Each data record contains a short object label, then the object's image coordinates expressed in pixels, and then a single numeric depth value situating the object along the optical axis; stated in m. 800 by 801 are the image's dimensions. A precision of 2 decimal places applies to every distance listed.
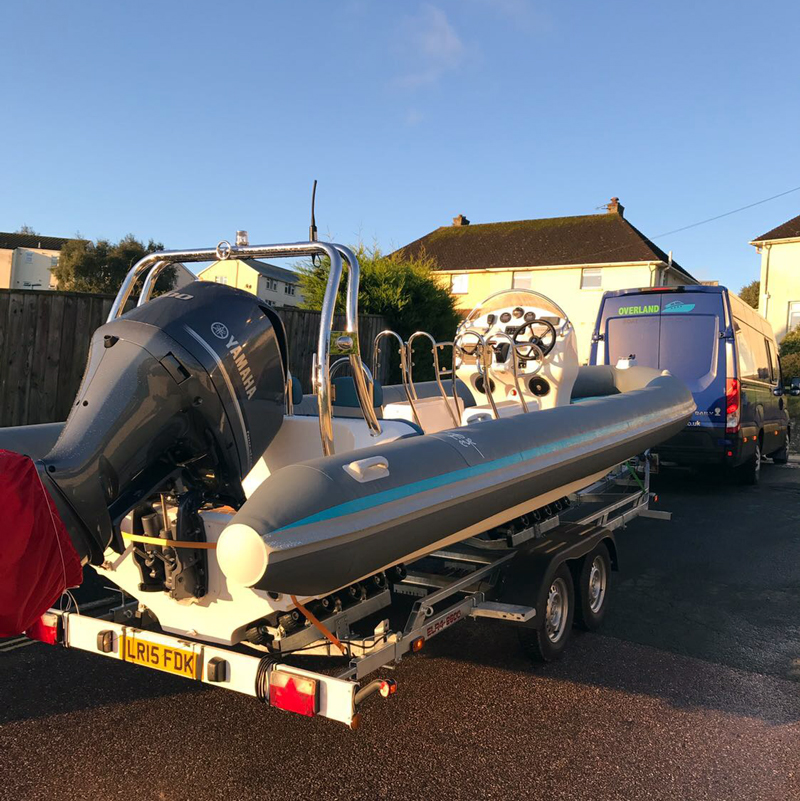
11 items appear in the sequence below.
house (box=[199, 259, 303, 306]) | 46.69
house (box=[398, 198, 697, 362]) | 27.03
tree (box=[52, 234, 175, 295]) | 35.53
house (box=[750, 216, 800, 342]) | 25.50
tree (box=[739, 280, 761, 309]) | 48.42
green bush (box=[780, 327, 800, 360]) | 22.11
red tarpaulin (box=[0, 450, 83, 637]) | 2.18
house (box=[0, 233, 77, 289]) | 55.06
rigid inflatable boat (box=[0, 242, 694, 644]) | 2.30
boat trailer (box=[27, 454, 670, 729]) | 2.65
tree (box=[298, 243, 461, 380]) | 11.05
